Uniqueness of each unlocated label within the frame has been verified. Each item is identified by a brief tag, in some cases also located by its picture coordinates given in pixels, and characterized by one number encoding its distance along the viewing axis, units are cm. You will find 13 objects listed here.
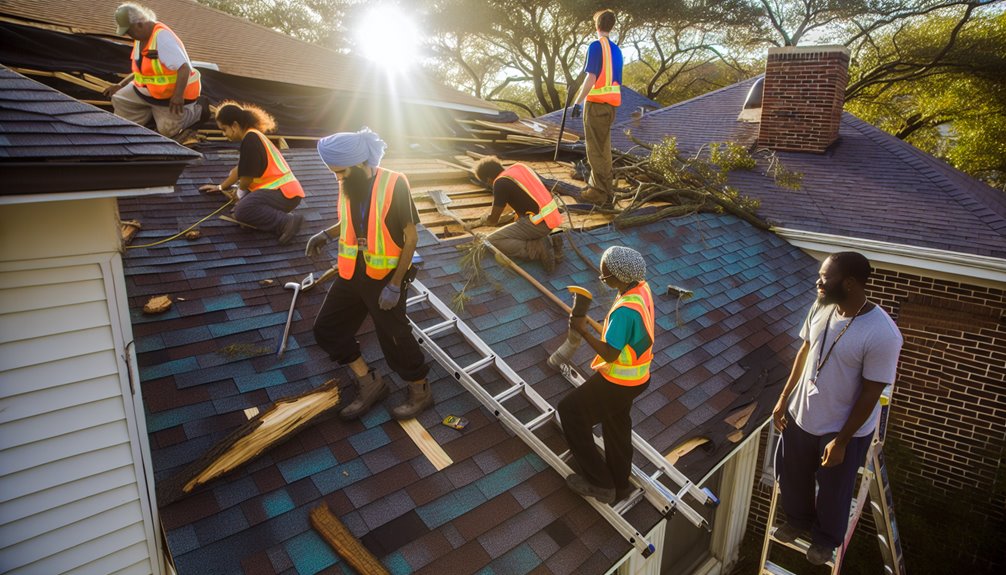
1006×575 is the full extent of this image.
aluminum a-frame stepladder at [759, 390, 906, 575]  424
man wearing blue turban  347
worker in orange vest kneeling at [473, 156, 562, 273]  520
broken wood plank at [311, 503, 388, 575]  275
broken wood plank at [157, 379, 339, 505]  286
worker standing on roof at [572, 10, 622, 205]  653
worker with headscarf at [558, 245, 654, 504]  318
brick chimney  1002
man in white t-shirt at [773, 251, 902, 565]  313
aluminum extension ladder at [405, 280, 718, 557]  338
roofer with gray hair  605
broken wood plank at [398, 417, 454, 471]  341
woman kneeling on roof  488
